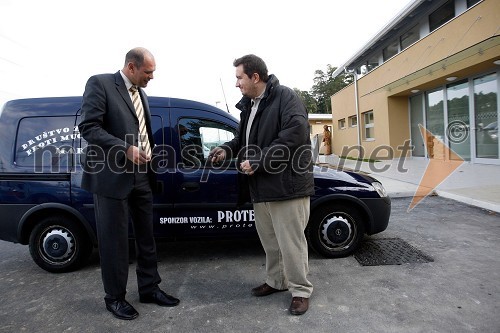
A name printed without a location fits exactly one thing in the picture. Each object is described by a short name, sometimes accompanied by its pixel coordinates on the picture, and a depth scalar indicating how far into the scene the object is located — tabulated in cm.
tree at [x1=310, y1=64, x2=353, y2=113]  5850
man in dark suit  247
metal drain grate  361
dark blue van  356
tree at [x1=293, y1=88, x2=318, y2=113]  6047
